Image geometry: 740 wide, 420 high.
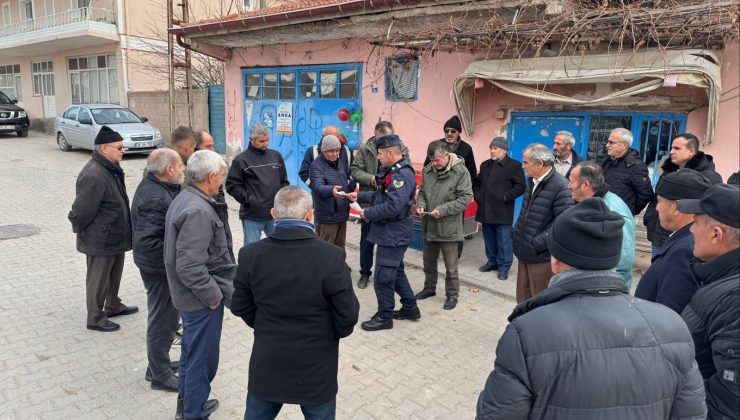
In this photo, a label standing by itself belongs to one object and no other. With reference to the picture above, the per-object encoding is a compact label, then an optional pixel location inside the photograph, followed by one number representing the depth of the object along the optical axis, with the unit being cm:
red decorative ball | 897
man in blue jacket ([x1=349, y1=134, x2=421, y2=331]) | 455
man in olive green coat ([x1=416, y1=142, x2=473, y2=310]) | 496
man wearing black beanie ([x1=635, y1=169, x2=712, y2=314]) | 231
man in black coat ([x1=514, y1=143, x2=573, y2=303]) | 395
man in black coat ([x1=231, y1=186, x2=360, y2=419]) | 246
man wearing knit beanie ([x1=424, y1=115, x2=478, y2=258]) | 647
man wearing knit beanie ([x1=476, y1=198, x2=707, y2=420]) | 159
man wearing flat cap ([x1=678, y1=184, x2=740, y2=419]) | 180
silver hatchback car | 1566
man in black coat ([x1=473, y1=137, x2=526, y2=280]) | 613
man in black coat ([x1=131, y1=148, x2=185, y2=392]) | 349
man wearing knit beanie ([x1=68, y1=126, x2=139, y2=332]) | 436
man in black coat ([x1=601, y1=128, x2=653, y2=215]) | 526
